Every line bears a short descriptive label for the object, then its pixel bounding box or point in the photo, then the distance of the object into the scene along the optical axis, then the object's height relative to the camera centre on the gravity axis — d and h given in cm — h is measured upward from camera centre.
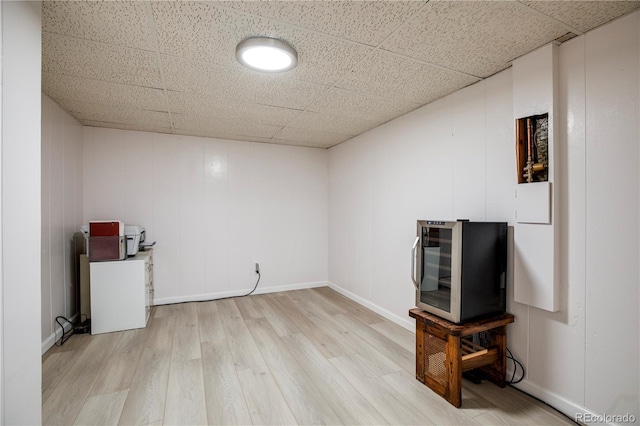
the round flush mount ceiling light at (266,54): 180 +102
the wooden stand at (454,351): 193 -101
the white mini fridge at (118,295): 307 -86
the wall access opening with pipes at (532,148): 192 +42
